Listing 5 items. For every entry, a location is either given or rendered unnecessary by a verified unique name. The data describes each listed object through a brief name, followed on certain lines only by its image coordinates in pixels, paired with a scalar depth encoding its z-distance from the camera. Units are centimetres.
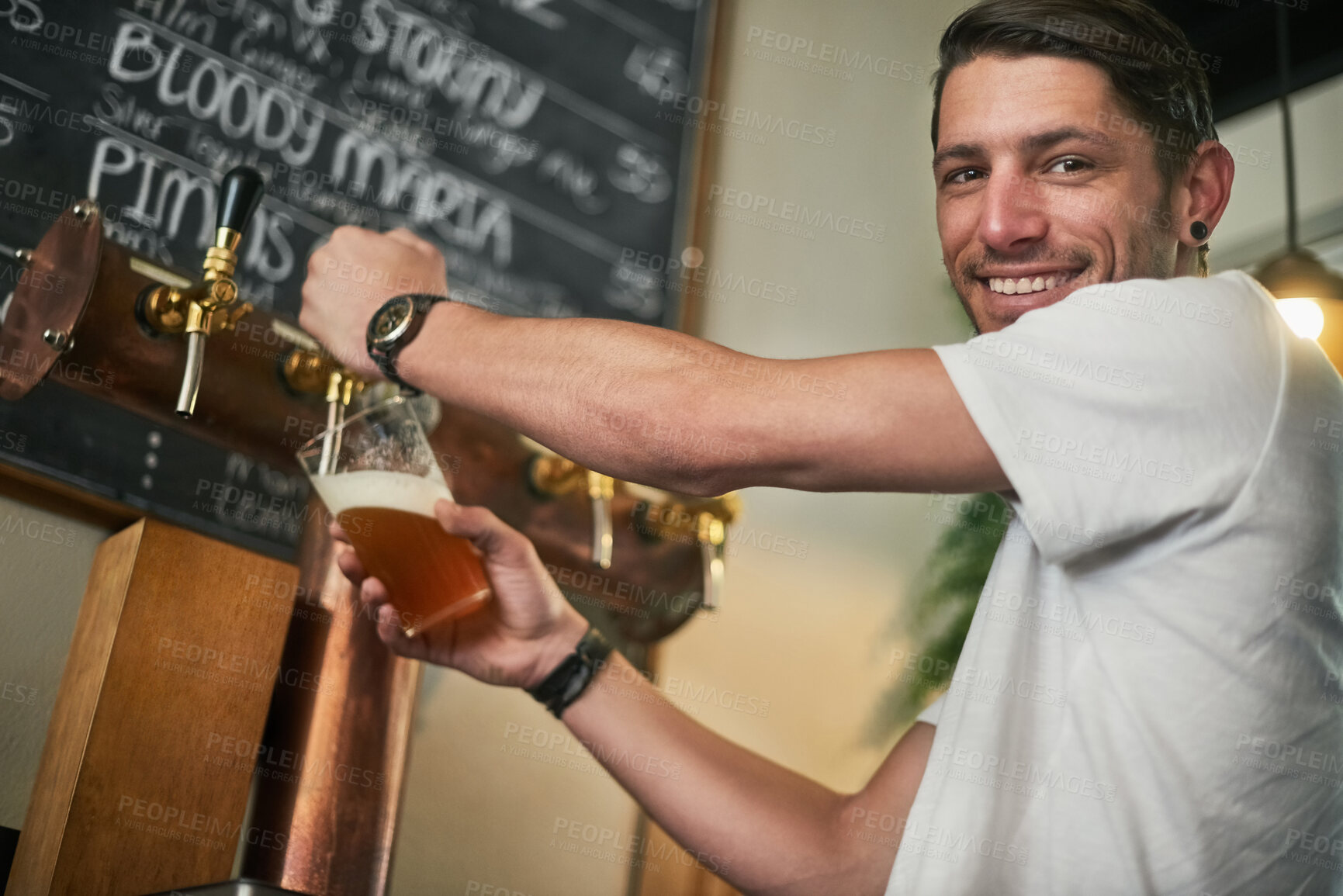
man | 84
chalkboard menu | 130
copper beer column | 119
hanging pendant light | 179
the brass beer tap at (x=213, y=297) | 103
